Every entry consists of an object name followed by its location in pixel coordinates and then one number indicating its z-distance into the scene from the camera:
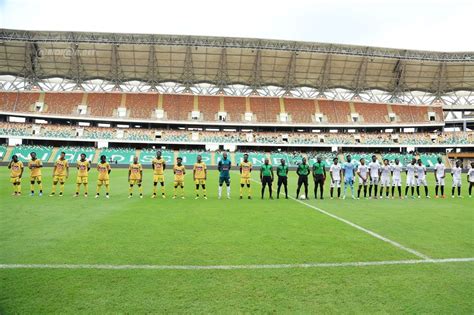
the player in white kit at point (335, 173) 15.72
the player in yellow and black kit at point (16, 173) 14.42
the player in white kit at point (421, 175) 16.66
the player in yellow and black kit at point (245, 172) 15.32
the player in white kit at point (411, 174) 16.53
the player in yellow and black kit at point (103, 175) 14.38
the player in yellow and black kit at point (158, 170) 15.05
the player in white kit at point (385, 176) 16.33
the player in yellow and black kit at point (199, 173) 15.04
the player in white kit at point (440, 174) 16.89
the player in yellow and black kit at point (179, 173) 15.04
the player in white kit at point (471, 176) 17.05
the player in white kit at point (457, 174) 17.22
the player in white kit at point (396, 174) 16.31
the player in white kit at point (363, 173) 15.98
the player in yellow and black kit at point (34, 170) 14.56
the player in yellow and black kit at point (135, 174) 14.85
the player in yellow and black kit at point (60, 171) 14.72
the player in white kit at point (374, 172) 16.30
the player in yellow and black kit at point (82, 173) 14.50
